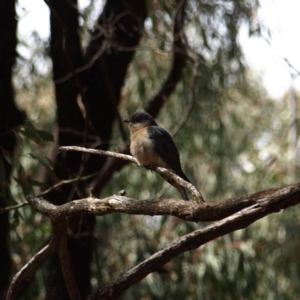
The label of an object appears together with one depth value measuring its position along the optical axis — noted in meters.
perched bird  8.82
